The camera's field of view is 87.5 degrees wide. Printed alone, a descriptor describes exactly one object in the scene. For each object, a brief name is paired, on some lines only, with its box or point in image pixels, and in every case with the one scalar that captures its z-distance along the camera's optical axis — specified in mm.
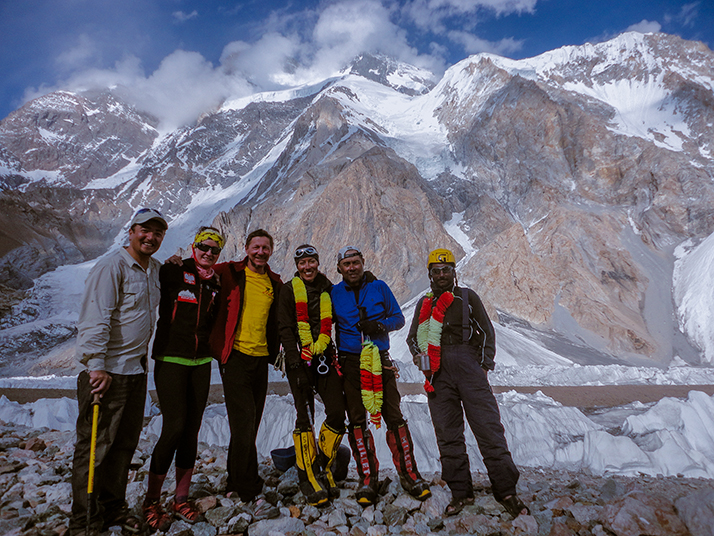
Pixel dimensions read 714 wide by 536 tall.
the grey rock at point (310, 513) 3240
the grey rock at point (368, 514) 3237
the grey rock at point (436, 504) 3334
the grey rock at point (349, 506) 3342
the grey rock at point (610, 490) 3605
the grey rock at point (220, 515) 3076
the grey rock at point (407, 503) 3379
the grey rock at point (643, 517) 2588
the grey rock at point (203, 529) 2936
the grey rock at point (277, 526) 2977
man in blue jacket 3680
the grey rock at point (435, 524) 3137
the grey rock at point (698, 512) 2506
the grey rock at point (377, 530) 3016
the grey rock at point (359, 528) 3025
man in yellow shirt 3535
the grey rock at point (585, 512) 2951
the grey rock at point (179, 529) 2900
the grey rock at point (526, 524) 2941
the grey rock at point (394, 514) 3181
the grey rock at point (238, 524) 2986
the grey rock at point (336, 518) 3150
